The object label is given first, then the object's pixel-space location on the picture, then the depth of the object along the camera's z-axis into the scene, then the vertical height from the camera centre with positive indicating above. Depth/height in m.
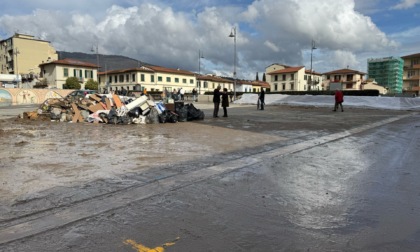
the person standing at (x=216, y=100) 18.50 -0.11
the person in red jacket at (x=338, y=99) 24.90 -0.05
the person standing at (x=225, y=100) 18.89 -0.11
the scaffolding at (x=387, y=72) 133.62 +11.03
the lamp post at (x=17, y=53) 80.94 +10.94
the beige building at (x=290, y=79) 95.73 +5.59
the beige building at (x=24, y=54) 85.25 +11.52
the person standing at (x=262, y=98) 26.64 +0.01
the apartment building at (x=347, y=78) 97.38 +6.22
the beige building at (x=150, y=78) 79.62 +4.91
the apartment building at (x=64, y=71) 73.61 +5.99
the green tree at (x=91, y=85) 72.66 +2.80
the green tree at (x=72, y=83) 70.50 +3.07
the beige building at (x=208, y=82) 91.61 +4.41
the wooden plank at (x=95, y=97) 16.86 +0.04
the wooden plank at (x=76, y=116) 15.68 -0.86
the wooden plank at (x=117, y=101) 15.57 -0.15
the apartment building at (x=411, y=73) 83.94 +6.47
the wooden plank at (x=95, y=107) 15.75 -0.44
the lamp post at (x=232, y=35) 36.03 +6.76
